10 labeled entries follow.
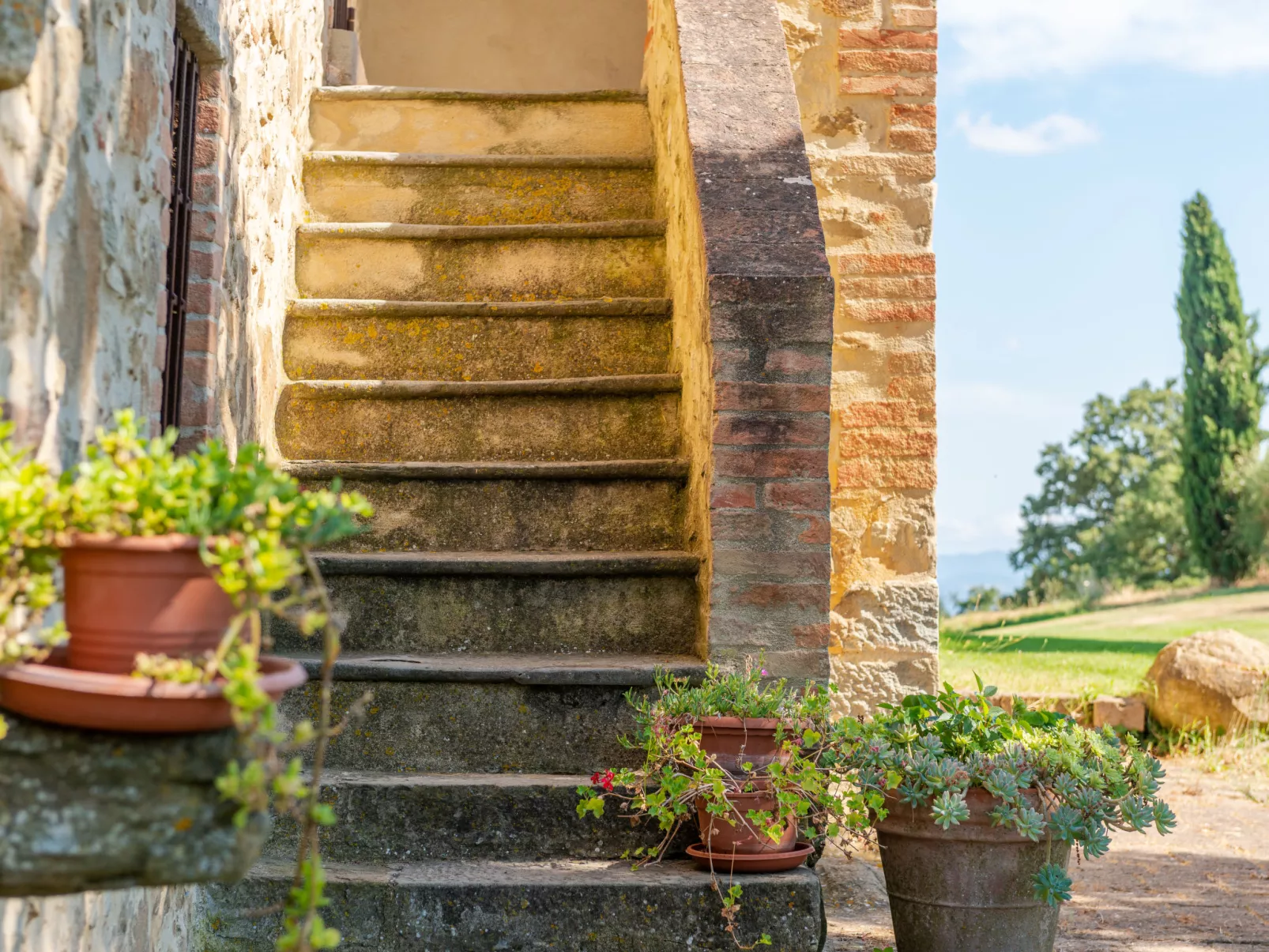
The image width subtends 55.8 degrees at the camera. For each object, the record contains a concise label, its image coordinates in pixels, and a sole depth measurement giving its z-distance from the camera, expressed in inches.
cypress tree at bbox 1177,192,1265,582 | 735.7
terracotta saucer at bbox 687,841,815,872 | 101.9
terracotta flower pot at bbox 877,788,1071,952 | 105.4
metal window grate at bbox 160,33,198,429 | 108.3
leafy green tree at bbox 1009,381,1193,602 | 990.4
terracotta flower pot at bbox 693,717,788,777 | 102.8
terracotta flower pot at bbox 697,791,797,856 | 101.5
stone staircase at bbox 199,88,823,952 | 100.6
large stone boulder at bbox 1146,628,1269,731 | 250.5
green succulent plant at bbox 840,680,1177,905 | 103.8
